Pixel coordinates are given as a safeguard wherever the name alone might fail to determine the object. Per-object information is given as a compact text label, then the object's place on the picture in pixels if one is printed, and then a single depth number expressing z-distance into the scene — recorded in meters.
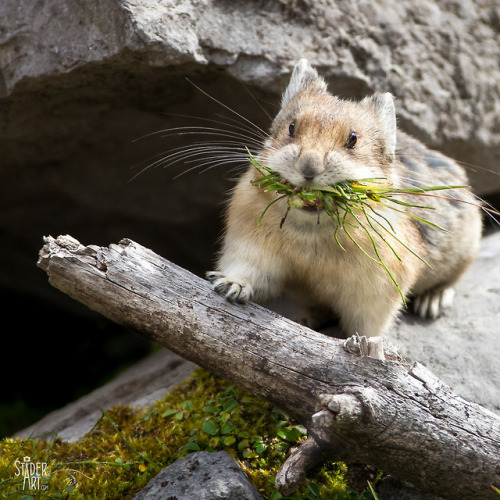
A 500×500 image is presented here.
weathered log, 3.68
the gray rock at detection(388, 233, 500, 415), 5.46
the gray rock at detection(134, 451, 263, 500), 3.91
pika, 4.61
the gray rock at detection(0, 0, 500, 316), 5.66
